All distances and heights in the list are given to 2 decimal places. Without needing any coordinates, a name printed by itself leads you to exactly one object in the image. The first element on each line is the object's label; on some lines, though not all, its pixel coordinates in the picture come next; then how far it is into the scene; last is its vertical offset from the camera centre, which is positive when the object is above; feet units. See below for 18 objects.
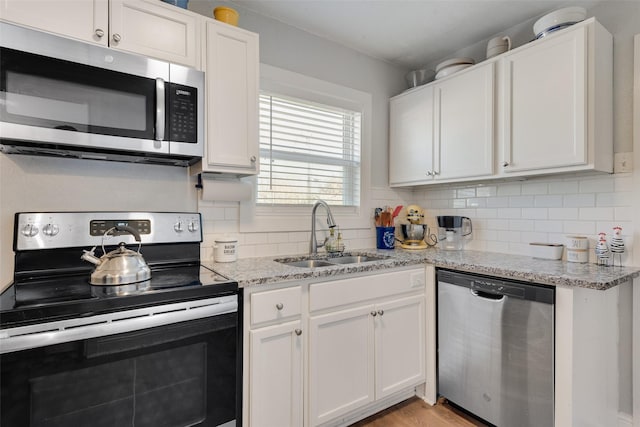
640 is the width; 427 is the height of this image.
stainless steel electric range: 3.31 -1.33
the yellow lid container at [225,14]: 5.85 +3.48
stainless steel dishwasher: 5.15 -2.32
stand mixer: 8.77 -0.46
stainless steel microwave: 4.02 +1.49
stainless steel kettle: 4.23 -0.72
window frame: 7.13 +1.27
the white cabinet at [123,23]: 4.21 +2.62
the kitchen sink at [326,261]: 7.13 -1.07
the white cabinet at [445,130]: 7.06 +1.97
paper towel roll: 6.10 +0.41
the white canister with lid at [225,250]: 6.17 -0.70
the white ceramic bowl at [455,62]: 7.79 +3.55
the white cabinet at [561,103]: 5.60 +1.97
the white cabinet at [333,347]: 4.91 -2.27
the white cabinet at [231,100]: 5.54 +1.93
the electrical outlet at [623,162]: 5.93 +0.91
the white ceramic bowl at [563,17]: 5.92 +3.52
